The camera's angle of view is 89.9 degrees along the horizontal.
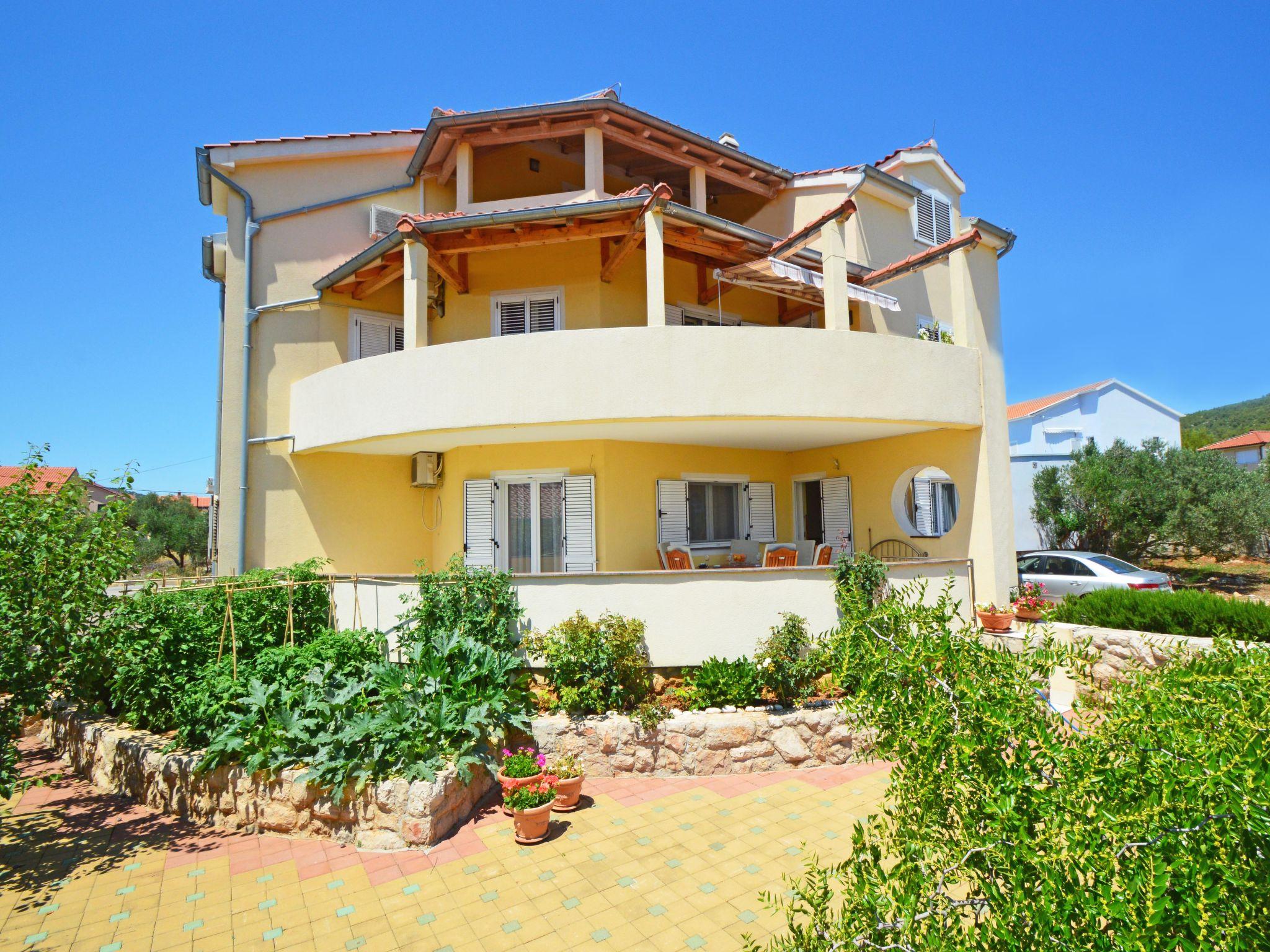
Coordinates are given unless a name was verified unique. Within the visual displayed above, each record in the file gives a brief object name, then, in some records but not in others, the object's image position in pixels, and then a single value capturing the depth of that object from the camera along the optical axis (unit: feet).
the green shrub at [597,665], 31.73
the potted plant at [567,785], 26.99
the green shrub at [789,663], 32.96
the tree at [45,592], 22.07
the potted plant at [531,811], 24.32
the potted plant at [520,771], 25.84
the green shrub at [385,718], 25.49
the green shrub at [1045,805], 7.01
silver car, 58.44
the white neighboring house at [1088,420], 118.83
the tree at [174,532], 139.33
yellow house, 39.37
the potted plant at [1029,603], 45.24
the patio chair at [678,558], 45.47
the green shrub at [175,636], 26.17
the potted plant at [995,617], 43.55
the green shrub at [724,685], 32.91
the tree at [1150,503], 76.74
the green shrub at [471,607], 33.55
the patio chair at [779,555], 47.60
